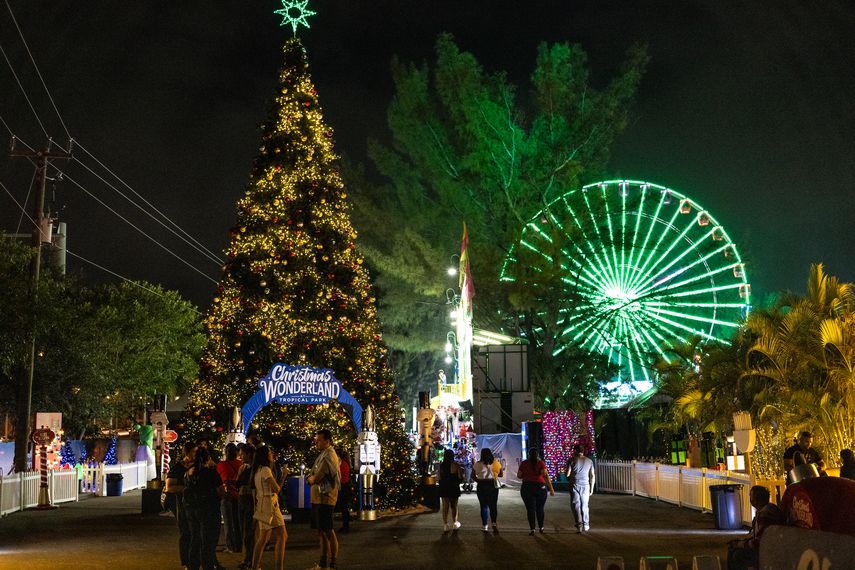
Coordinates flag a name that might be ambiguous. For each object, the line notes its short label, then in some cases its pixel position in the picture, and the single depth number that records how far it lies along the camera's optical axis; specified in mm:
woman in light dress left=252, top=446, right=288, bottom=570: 11578
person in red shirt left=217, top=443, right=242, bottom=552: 14055
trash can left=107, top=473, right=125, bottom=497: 30766
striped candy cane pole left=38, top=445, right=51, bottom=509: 24688
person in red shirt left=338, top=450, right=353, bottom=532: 17484
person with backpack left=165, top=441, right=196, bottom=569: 12117
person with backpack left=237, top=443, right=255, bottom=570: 12898
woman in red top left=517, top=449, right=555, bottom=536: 16734
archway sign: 20203
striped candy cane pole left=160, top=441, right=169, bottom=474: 24469
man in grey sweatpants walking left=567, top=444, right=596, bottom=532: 16984
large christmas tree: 21766
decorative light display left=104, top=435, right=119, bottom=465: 42144
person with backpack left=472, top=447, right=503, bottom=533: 17031
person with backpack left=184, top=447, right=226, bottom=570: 11602
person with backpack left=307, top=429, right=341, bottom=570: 12062
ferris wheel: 37531
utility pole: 27625
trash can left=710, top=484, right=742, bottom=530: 17047
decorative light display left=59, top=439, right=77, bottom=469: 35691
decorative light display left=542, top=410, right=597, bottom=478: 33812
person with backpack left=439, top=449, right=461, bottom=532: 17078
